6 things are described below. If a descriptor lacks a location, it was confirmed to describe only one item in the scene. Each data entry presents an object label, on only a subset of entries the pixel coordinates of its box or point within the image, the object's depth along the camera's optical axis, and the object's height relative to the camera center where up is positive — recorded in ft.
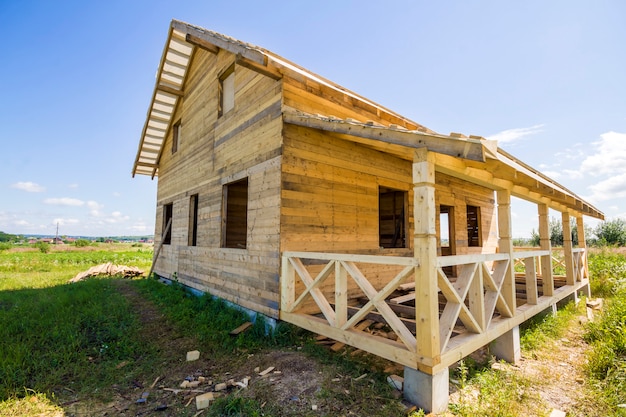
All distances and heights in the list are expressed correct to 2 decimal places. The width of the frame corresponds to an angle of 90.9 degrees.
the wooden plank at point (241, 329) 19.85 -6.03
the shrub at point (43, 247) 113.91 -5.06
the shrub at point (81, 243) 149.46 -4.44
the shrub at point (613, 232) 86.99 +2.47
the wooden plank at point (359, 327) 16.67 -5.18
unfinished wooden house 12.03 +2.03
